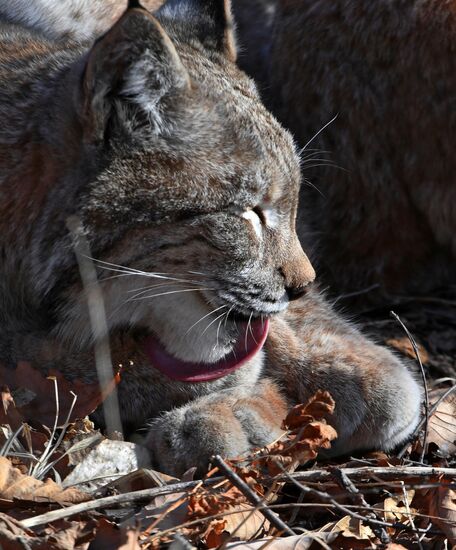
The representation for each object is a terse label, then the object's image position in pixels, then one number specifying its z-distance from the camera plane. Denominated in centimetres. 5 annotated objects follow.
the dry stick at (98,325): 650
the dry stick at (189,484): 546
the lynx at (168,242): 642
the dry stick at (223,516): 561
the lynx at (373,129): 841
